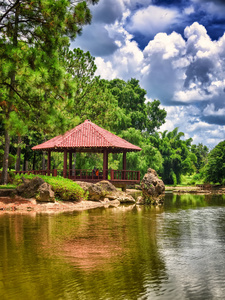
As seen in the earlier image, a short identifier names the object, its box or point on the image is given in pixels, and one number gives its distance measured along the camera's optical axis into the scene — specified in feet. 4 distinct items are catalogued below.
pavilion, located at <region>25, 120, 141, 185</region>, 82.33
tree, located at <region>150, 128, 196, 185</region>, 186.90
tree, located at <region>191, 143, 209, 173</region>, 268.84
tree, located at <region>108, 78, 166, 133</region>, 174.17
